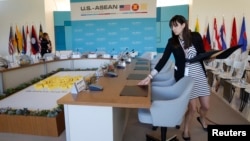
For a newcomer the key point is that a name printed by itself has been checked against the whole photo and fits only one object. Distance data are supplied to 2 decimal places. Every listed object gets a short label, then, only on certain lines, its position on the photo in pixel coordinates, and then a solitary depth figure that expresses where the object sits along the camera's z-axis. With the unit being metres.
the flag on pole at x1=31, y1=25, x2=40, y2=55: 7.59
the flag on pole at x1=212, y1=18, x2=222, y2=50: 6.02
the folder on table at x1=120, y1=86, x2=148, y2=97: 1.80
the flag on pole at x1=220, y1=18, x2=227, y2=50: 5.86
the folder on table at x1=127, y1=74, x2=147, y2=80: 2.52
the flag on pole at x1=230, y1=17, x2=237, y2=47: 5.73
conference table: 1.60
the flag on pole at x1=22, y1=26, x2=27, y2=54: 7.69
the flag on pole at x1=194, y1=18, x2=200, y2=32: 6.03
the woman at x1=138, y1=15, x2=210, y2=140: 2.05
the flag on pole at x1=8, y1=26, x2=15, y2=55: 7.69
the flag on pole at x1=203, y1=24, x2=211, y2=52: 6.10
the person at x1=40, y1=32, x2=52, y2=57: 5.96
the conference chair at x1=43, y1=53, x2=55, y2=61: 4.91
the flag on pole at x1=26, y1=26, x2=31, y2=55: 7.64
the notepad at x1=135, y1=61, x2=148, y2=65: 3.86
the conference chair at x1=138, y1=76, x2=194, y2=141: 1.73
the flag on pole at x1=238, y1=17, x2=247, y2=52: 5.52
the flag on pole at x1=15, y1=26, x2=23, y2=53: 7.69
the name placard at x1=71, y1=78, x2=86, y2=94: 1.82
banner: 6.84
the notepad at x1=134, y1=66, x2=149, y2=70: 3.28
